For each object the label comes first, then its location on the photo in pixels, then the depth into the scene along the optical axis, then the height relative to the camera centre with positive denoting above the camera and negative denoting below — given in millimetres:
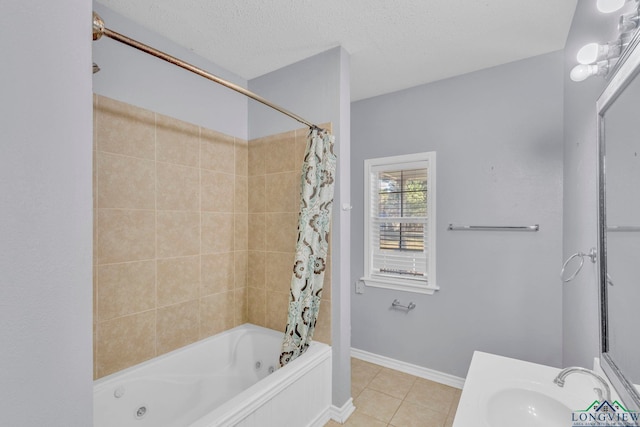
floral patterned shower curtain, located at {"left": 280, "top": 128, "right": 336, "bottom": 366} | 1898 -142
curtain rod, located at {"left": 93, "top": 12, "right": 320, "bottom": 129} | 834 +659
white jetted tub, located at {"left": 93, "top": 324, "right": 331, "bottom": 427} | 1498 -1066
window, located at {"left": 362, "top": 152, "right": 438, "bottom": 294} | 2533 -83
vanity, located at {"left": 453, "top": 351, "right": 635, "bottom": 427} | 951 -664
